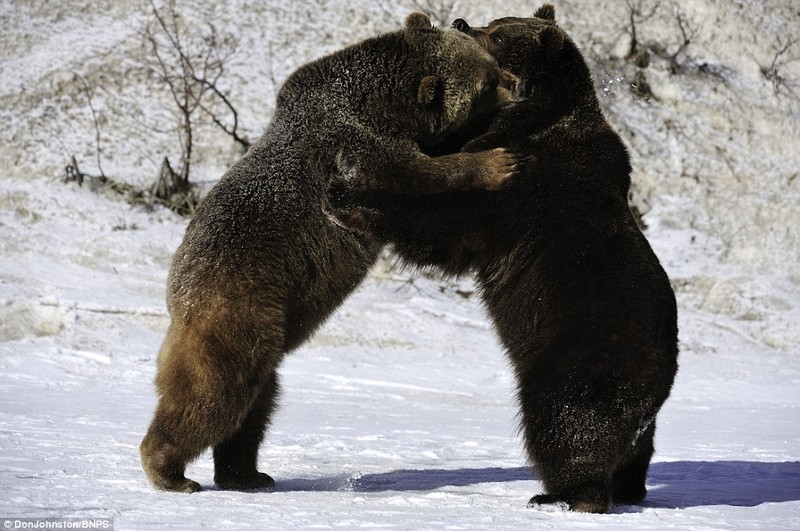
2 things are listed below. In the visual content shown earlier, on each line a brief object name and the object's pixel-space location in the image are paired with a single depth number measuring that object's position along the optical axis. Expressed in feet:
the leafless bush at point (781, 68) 131.54
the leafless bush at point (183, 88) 102.32
